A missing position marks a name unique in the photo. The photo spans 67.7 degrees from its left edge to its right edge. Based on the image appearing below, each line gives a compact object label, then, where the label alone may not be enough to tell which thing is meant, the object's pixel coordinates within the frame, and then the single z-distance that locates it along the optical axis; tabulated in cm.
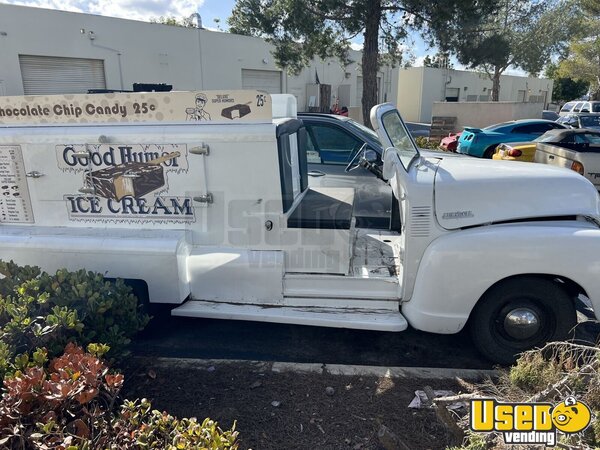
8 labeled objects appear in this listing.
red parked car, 1553
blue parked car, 1384
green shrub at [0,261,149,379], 258
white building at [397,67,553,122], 3616
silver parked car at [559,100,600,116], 2625
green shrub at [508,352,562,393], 253
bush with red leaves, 196
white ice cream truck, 324
